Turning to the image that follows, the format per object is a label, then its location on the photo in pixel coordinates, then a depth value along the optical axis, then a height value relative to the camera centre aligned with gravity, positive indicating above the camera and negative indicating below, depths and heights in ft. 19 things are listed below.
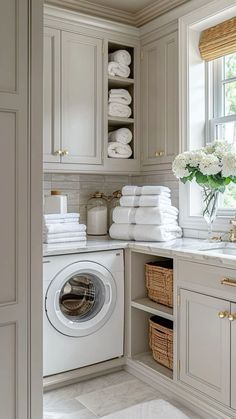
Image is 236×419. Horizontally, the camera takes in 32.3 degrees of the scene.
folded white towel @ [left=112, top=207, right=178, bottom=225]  9.31 -0.31
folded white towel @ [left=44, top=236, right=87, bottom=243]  8.88 -0.83
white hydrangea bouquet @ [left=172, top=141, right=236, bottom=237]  8.52 +0.72
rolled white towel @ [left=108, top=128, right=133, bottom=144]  10.79 +1.79
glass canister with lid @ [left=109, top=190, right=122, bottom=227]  11.48 +0.05
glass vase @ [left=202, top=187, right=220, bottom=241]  9.11 -0.09
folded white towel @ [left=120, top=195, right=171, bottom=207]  9.41 +0.04
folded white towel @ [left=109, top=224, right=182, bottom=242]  9.19 -0.69
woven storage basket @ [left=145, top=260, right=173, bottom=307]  8.52 -1.73
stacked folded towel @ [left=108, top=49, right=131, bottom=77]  10.63 +3.69
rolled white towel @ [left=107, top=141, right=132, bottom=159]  10.66 +1.39
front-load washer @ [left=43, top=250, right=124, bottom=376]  8.19 -2.31
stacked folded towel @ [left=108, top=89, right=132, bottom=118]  10.66 +2.65
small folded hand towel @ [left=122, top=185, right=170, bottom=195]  9.49 +0.30
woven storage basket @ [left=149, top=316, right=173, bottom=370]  8.51 -2.96
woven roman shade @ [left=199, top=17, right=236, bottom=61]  9.20 +3.80
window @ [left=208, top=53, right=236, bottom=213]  9.72 +2.42
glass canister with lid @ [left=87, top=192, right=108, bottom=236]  10.98 -0.39
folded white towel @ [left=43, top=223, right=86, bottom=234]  8.89 -0.56
